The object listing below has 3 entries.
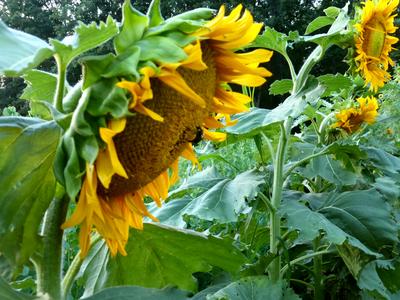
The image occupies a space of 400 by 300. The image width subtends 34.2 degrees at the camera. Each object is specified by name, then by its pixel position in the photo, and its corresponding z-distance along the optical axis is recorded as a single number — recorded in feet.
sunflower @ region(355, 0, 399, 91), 4.60
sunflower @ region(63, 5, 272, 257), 1.62
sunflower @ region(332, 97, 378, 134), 4.97
